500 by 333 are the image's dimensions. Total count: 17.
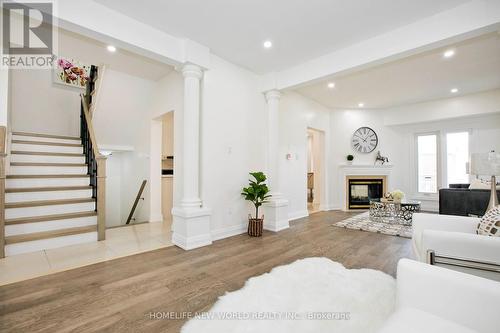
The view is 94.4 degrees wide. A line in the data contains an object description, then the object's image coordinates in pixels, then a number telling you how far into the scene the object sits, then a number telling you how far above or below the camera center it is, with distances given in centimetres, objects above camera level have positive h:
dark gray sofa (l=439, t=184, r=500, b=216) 357 -54
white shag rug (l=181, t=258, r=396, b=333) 163 -112
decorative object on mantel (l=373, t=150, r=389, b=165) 699 +26
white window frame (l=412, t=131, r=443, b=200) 654 -3
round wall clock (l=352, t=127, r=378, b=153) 709 +85
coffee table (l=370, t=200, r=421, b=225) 486 -97
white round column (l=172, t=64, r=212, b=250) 346 -11
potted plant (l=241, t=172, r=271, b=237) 404 -49
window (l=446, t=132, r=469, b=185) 616 +32
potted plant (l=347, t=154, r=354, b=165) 691 +29
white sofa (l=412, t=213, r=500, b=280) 156 -61
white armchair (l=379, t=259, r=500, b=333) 98 -63
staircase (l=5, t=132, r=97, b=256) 321 -49
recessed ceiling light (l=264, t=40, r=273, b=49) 352 +190
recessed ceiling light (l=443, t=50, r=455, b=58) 371 +187
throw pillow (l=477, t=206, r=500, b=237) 170 -43
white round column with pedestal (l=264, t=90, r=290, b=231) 450 -13
